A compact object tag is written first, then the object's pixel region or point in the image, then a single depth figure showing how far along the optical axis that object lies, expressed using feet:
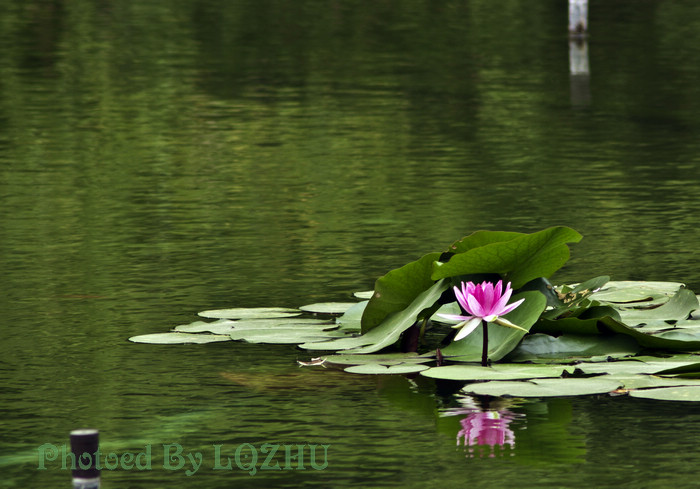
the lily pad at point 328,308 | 45.03
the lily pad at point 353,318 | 42.31
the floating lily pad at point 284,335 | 41.09
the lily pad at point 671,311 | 41.91
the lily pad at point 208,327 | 42.63
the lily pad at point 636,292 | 44.93
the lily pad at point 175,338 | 41.32
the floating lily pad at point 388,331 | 39.09
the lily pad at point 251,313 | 44.49
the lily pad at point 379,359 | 38.27
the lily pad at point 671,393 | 33.52
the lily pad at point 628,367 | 36.03
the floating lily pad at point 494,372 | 35.63
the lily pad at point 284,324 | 42.84
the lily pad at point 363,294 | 46.78
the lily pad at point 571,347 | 38.52
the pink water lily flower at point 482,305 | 36.70
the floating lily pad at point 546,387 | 33.86
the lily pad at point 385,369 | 37.04
